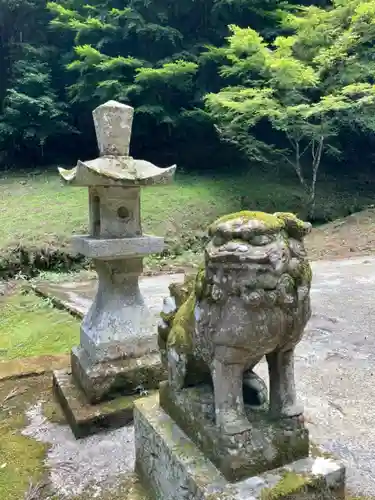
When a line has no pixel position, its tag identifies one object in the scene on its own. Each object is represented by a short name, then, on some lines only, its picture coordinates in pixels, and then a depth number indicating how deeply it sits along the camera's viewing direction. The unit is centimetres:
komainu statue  117
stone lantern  228
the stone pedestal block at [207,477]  122
